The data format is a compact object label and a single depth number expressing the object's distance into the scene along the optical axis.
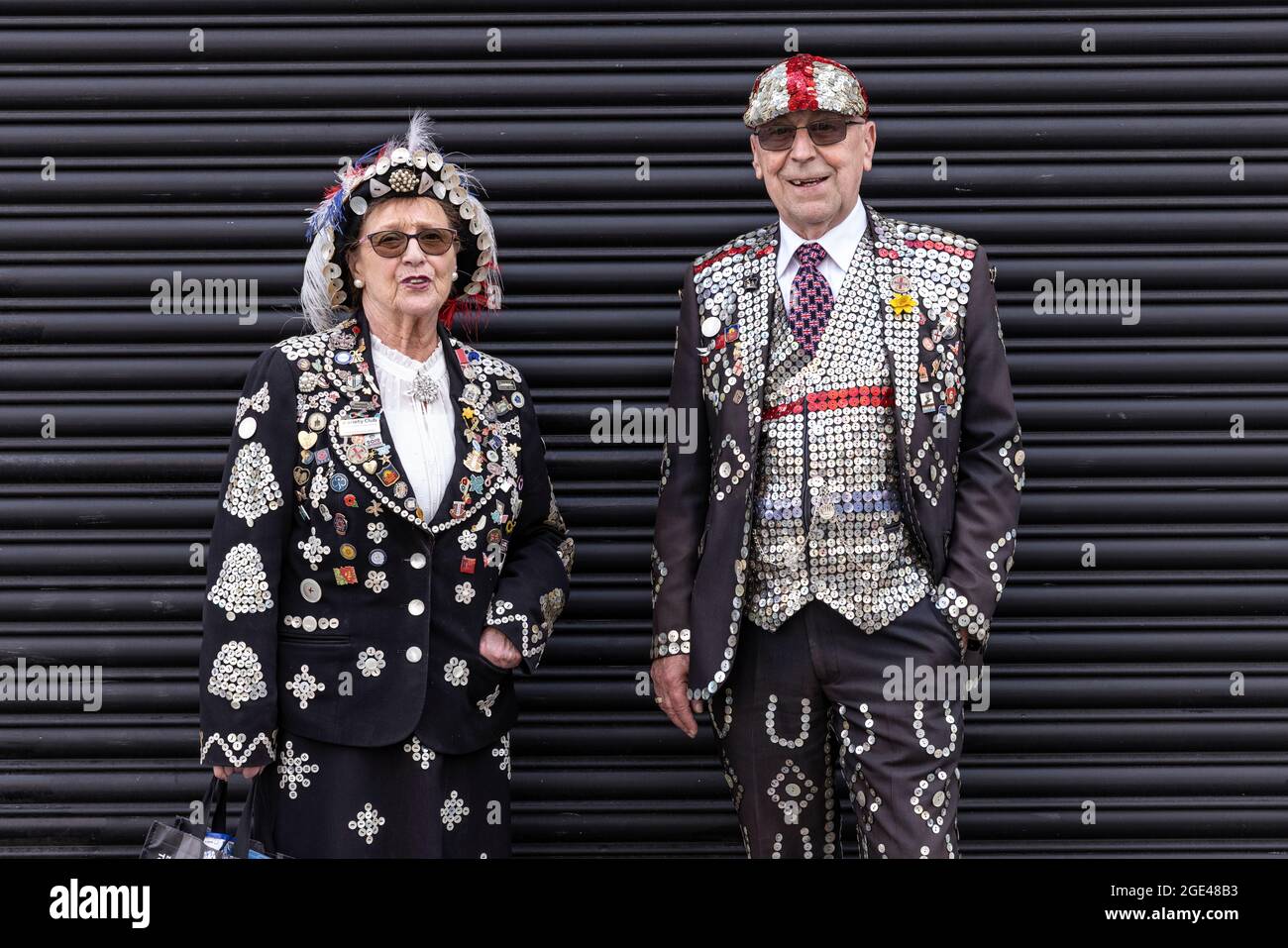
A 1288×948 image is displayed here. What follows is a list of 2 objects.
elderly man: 3.28
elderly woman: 3.20
